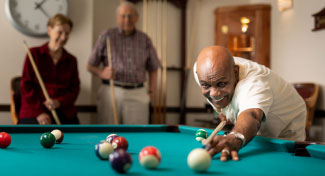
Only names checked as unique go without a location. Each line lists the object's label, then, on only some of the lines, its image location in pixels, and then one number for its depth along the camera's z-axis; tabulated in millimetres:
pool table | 1053
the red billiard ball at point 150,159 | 1052
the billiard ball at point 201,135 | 1768
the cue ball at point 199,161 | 1013
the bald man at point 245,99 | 1428
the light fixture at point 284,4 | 4465
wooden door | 4930
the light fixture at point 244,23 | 5035
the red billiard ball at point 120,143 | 1423
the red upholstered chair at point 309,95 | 3732
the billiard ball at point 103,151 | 1221
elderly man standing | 3740
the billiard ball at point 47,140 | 1520
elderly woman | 3201
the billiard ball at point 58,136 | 1661
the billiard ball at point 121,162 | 979
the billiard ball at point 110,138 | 1580
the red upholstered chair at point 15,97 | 3389
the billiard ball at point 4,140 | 1503
